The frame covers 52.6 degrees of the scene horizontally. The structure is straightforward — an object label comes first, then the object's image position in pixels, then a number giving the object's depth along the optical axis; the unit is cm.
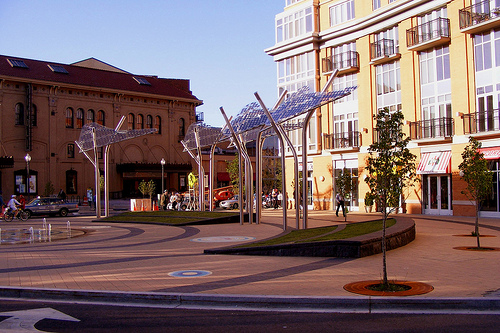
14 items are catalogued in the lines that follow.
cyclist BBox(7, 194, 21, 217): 3344
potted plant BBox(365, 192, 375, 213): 1009
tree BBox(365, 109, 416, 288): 970
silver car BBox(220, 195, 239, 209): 4534
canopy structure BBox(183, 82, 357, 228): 1904
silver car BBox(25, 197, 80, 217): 3678
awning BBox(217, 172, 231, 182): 7088
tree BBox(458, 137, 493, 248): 1554
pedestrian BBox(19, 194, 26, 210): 3488
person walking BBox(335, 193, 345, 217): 2863
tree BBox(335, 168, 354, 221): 2858
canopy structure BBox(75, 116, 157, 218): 3093
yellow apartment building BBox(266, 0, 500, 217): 2909
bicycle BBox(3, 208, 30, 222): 3341
